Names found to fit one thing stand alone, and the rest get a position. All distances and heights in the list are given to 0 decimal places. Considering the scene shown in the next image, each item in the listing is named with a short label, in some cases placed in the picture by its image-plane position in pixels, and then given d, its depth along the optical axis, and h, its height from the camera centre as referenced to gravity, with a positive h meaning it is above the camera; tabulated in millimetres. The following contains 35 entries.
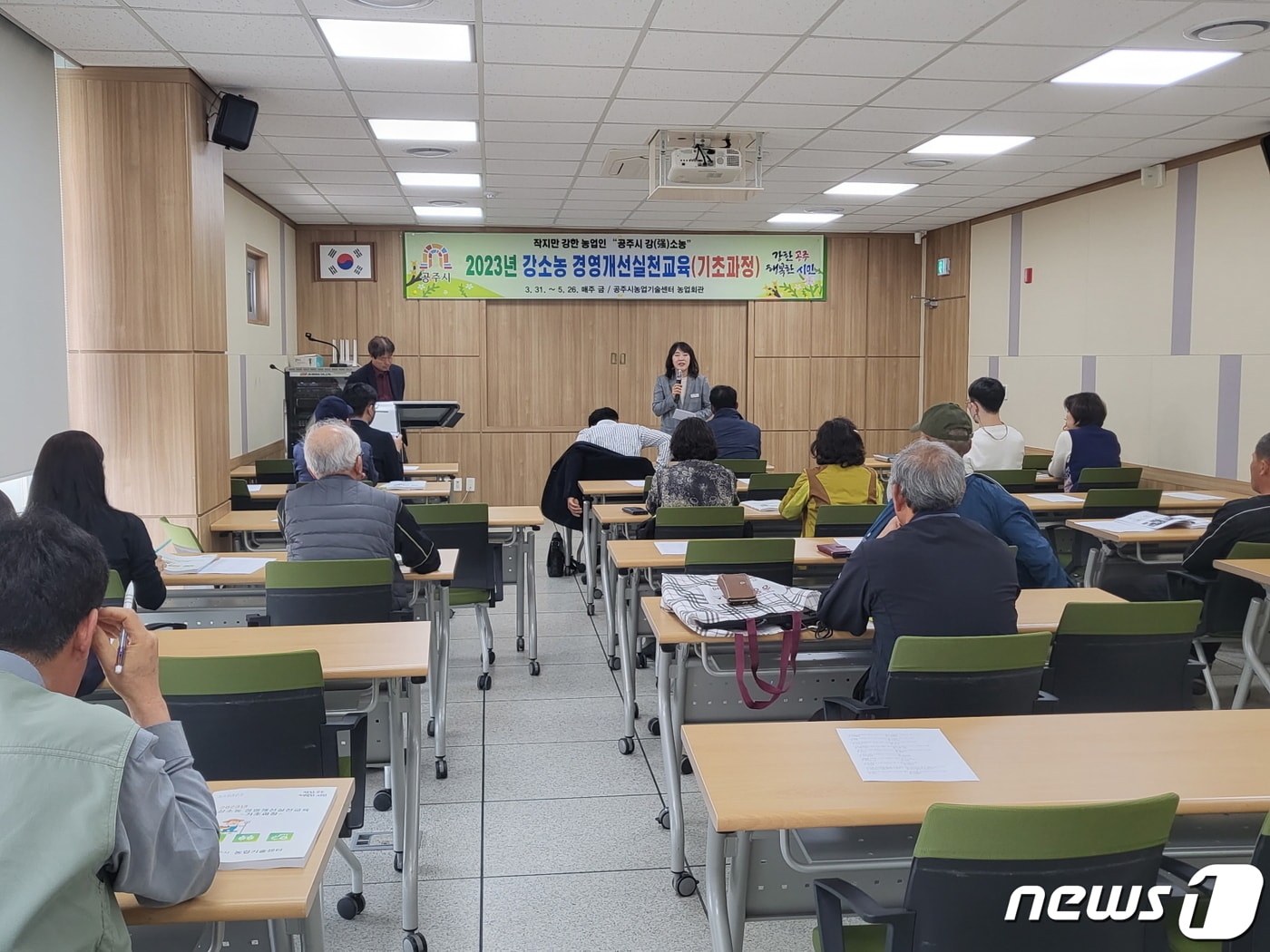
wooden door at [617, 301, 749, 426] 11203 +469
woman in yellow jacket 4887 -457
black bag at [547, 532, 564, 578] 7473 -1278
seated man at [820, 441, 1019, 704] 2686 -536
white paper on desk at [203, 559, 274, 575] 3887 -710
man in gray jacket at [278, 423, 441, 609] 3664 -463
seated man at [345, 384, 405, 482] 5957 -323
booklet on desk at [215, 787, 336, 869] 1583 -726
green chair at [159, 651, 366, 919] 2338 -768
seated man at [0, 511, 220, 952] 1229 -495
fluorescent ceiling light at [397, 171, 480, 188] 7754 +1567
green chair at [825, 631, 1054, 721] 2432 -702
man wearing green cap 3600 -502
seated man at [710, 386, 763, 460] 6977 -339
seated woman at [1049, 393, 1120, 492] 6562 -377
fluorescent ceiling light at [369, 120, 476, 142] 6145 +1539
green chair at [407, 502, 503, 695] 4855 -759
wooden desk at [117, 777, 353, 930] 1455 -738
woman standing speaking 8414 -69
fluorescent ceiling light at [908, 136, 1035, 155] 6578 +1551
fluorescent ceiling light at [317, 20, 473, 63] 4402 +1516
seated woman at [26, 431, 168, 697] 3262 -354
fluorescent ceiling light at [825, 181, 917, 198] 8258 +1578
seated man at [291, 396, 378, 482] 5777 -174
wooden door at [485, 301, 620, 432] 10953 +212
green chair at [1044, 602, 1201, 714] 2943 -786
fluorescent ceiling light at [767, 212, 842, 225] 9849 +1605
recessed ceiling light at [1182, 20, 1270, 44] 4359 +1513
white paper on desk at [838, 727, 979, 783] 1949 -740
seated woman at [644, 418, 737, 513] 5008 -454
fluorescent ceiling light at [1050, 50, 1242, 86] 4828 +1531
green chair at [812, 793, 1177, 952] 1494 -724
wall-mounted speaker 5215 +1327
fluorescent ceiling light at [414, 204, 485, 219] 9422 +1595
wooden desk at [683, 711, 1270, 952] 1812 -747
